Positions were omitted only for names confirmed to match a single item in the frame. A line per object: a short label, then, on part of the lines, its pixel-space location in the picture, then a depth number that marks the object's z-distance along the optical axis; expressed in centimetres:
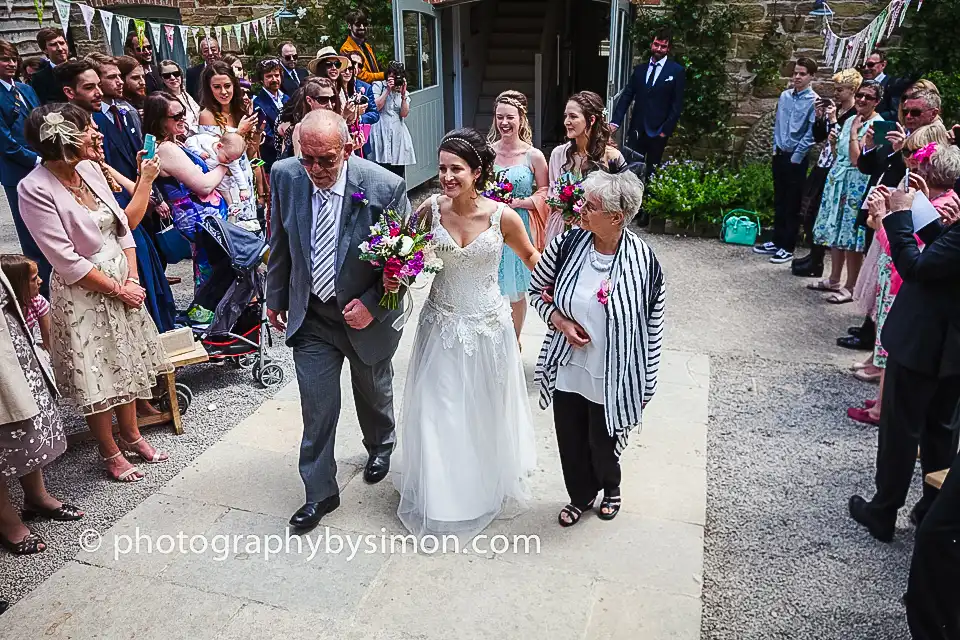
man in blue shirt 810
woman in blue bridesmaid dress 513
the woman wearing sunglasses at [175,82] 682
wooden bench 463
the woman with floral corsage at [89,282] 365
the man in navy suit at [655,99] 942
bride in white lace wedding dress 360
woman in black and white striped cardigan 326
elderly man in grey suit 345
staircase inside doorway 1434
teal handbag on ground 887
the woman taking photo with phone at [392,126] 940
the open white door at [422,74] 982
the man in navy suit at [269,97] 798
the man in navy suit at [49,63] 772
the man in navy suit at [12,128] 641
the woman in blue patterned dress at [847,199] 650
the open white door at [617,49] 914
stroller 505
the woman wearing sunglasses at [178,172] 511
